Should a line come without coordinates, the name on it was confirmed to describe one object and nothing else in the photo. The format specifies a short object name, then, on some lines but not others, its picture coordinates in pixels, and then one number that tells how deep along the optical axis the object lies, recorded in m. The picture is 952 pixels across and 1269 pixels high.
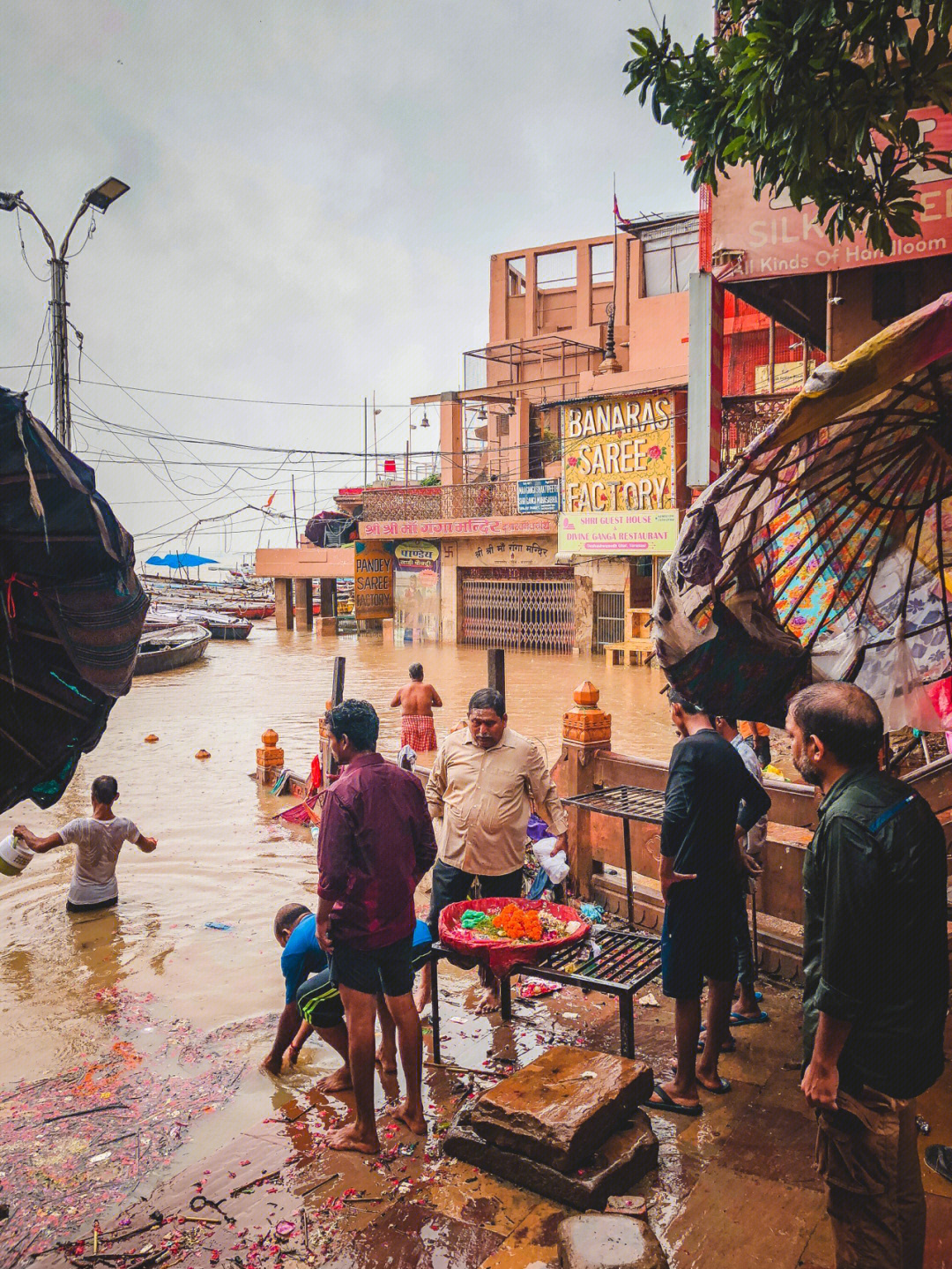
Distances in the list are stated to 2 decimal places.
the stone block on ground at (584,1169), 3.39
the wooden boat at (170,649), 27.25
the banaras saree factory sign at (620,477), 22.73
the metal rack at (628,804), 5.86
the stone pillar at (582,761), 6.91
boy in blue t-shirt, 4.55
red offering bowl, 4.48
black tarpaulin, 2.73
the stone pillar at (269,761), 12.66
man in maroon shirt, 4.00
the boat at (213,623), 39.06
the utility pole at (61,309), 13.62
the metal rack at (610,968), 4.31
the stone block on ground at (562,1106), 3.48
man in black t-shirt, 4.23
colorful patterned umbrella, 3.91
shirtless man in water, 12.14
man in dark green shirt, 2.48
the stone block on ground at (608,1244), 2.77
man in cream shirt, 5.33
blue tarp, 55.73
